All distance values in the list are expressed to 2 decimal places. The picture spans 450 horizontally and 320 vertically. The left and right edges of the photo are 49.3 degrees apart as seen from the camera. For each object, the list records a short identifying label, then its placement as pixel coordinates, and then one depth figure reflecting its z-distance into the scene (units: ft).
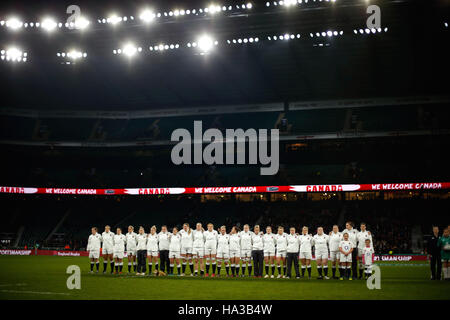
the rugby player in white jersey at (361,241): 67.54
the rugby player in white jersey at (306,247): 69.56
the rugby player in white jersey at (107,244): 74.95
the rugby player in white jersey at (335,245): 68.76
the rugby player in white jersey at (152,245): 71.36
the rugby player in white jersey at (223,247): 70.64
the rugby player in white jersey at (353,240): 67.26
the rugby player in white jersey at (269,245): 70.59
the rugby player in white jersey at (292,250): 68.95
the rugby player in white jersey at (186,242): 70.79
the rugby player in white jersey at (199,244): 70.44
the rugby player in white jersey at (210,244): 70.64
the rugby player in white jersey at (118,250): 74.18
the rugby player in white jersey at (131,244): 74.59
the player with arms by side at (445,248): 62.28
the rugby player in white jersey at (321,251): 68.59
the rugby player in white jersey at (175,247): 70.28
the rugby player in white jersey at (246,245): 70.90
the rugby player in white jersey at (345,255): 66.18
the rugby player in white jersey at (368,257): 65.05
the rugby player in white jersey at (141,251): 72.28
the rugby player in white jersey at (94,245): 75.41
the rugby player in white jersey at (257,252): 69.72
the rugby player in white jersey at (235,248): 70.69
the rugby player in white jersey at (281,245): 70.13
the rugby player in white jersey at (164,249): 70.69
